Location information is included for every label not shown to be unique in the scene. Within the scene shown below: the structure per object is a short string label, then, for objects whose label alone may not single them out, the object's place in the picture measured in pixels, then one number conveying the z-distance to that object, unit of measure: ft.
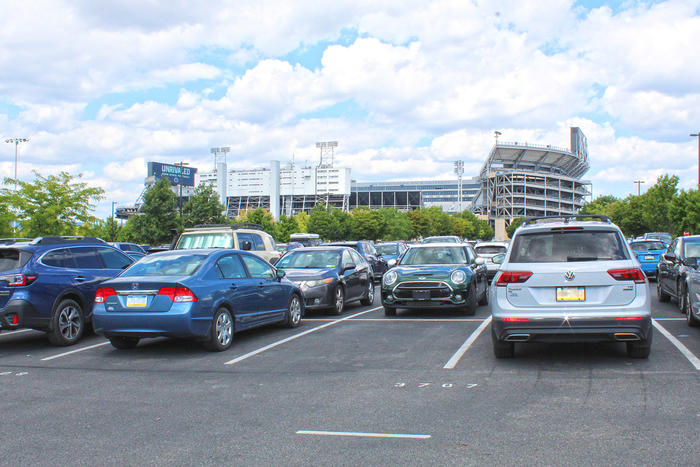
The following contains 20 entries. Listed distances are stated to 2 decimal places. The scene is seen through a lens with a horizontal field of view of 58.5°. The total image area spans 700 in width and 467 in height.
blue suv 29.60
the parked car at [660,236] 137.31
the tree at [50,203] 102.73
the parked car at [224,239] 54.85
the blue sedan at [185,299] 27.66
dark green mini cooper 39.91
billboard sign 384.76
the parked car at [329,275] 42.78
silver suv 23.21
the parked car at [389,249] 93.45
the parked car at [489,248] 65.82
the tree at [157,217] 183.52
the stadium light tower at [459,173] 605.73
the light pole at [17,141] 193.37
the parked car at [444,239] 89.46
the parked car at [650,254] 71.05
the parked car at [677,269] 39.79
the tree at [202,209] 185.16
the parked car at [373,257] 73.20
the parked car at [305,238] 123.18
